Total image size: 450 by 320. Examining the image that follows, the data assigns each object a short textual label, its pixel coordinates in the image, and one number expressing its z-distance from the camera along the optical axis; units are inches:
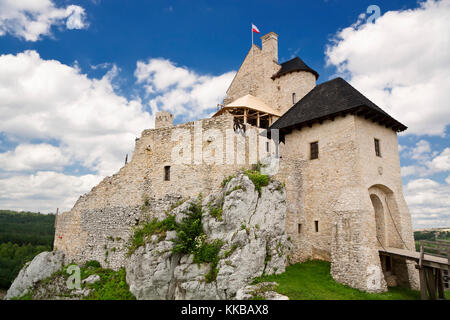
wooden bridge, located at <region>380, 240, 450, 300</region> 465.1
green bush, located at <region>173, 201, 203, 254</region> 530.0
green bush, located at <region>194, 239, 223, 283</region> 488.1
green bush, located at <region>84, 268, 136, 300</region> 556.4
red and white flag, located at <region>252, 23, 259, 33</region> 1026.7
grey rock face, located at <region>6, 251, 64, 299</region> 701.9
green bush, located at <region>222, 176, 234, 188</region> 581.8
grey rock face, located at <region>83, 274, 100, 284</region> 618.1
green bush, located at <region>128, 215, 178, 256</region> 569.0
